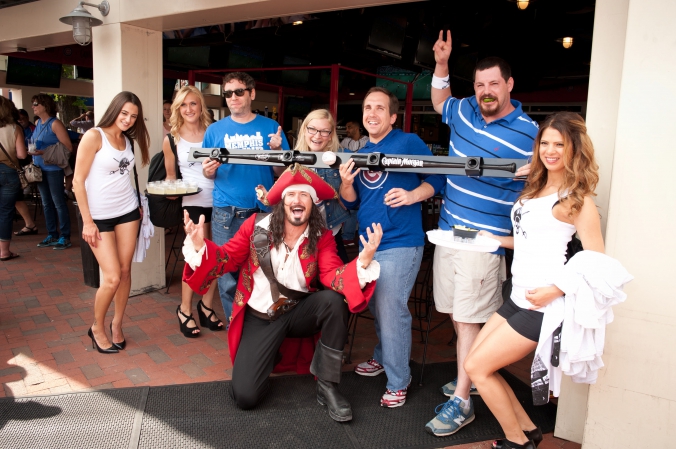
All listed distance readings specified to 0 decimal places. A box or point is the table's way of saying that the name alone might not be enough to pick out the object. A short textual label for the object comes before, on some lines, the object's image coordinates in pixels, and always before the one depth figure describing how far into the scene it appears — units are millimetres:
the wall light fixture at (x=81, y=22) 4637
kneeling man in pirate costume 3150
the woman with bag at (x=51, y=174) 7051
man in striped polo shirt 2887
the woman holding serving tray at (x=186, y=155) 4242
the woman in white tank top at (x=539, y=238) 2309
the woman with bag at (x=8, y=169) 6352
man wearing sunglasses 3850
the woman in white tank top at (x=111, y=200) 3676
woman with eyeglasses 3445
